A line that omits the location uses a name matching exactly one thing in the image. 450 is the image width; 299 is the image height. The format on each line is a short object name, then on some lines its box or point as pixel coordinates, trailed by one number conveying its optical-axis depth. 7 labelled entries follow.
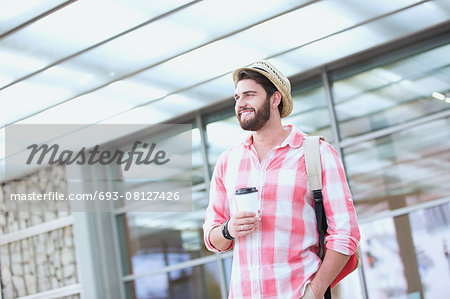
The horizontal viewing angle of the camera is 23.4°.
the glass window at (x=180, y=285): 14.55
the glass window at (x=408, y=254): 11.48
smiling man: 3.29
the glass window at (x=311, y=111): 13.20
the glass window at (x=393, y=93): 11.95
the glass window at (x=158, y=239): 14.89
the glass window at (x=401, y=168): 11.74
